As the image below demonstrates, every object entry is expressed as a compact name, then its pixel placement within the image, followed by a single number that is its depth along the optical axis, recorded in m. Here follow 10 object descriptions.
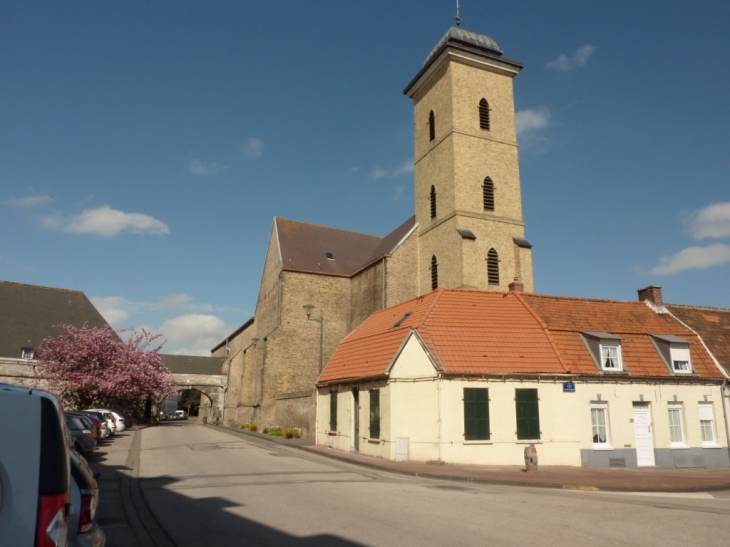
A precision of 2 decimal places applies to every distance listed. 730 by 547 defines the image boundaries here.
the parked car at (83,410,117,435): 27.07
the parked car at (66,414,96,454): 16.69
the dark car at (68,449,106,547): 4.33
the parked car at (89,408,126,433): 31.30
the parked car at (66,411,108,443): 20.17
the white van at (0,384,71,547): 2.86
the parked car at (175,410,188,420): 75.86
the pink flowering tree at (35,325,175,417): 37.88
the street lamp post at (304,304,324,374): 30.67
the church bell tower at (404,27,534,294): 32.28
